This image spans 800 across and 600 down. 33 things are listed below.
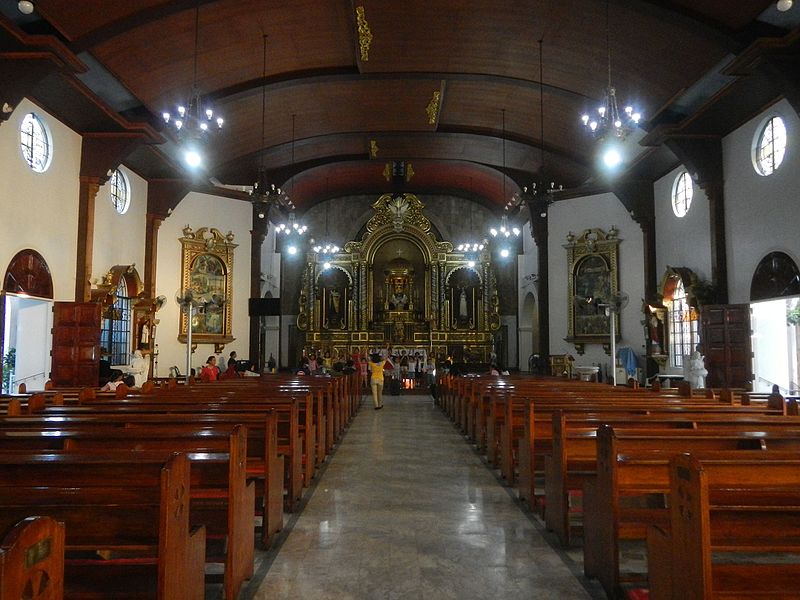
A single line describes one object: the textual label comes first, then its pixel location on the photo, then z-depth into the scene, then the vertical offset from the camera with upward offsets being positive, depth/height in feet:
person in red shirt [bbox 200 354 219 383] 42.37 -2.09
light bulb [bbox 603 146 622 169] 25.46 +7.89
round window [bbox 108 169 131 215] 46.43 +11.87
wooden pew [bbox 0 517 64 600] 4.33 -1.67
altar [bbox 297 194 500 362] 80.07 +6.20
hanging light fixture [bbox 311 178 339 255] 75.83 +11.94
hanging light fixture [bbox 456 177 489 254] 79.92 +12.73
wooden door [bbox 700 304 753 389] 37.91 -0.26
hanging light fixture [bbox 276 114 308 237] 53.16 +11.38
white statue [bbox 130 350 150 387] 40.01 -1.70
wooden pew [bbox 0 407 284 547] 12.40 -1.99
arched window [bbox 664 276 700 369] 47.98 +1.40
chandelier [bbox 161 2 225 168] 26.35 +9.35
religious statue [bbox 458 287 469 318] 82.84 +5.10
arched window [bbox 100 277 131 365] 45.68 +1.00
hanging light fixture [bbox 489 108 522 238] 51.26 +9.75
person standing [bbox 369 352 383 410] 45.19 -2.70
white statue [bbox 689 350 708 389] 36.78 -1.71
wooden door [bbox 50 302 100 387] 36.63 -0.03
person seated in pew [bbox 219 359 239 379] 46.23 -2.32
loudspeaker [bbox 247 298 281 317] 55.72 +3.28
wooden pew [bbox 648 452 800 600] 7.27 -2.66
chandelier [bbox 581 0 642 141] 25.07 +9.33
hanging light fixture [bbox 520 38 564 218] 41.48 +11.18
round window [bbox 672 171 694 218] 47.98 +12.00
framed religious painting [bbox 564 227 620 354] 58.34 +5.96
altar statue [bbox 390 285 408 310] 83.56 +6.00
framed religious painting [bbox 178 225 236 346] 56.54 +5.90
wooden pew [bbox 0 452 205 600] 7.62 -2.21
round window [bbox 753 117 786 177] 35.22 +11.77
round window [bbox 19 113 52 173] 34.35 +11.70
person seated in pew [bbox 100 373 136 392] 29.56 -2.19
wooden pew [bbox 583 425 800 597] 10.77 -2.46
